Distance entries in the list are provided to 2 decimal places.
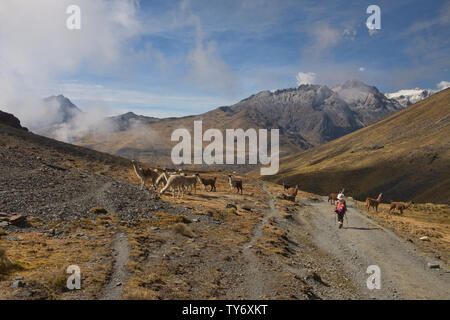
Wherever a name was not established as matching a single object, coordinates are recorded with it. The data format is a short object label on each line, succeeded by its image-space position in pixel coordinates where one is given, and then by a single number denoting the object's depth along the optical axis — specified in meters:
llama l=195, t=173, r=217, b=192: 50.50
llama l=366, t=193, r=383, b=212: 53.34
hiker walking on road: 30.85
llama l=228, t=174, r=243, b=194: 52.78
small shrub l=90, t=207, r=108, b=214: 23.05
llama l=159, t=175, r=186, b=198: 37.06
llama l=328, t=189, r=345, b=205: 57.98
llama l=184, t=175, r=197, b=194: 39.98
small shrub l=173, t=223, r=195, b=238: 21.17
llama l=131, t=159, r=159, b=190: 38.06
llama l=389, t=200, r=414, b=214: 57.91
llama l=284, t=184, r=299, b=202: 55.29
